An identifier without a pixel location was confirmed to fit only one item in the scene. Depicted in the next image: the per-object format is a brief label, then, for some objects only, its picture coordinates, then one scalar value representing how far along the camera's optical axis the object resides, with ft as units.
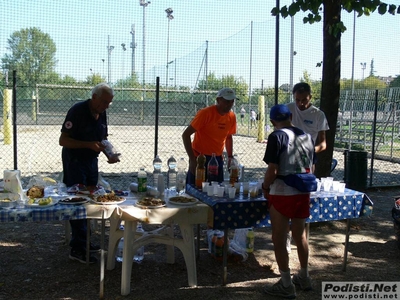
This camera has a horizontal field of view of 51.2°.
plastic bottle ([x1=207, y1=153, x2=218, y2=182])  12.91
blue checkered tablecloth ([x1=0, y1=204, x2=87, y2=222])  9.86
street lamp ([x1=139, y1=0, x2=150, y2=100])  26.07
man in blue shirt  12.67
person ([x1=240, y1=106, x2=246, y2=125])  82.33
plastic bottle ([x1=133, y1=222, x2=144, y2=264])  13.99
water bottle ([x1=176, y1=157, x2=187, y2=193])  12.77
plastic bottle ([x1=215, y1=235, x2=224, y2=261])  14.15
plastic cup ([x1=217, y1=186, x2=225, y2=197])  11.75
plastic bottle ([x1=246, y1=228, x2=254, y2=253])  14.89
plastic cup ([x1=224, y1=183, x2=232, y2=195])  11.85
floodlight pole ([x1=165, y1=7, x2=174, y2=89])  24.24
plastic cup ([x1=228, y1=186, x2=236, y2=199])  11.66
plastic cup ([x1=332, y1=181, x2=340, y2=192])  13.07
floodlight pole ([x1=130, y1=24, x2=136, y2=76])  47.16
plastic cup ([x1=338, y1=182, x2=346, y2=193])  13.00
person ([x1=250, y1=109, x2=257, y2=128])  81.67
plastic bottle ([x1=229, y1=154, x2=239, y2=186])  13.06
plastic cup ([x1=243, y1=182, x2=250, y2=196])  12.17
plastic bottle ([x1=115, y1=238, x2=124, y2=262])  13.98
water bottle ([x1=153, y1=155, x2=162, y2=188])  12.32
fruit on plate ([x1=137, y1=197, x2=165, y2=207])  10.89
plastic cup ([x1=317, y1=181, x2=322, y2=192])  13.05
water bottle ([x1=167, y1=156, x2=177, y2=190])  13.05
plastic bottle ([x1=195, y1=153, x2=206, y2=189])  12.80
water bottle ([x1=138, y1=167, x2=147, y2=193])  12.01
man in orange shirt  14.15
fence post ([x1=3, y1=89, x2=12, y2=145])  42.68
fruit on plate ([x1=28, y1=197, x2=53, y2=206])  10.36
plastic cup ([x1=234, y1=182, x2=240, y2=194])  12.26
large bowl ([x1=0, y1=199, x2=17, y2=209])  10.22
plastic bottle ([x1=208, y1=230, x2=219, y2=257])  14.34
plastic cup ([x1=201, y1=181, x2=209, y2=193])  12.05
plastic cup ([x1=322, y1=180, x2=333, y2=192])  13.08
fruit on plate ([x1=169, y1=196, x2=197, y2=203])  11.31
